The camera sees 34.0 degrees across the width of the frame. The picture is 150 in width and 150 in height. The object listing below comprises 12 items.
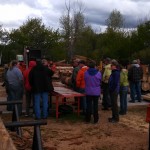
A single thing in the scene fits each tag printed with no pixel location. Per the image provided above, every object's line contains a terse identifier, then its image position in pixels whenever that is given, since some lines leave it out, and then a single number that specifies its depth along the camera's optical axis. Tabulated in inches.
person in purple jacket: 259.5
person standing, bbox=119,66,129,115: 290.8
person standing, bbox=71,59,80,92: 299.6
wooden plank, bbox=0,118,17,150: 88.4
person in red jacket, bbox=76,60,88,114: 283.5
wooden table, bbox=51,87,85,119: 268.3
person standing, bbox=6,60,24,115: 275.8
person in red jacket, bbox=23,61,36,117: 273.6
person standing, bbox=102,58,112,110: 308.2
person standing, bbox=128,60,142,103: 352.7
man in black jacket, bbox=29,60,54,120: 260.9
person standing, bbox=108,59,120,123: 261.4
